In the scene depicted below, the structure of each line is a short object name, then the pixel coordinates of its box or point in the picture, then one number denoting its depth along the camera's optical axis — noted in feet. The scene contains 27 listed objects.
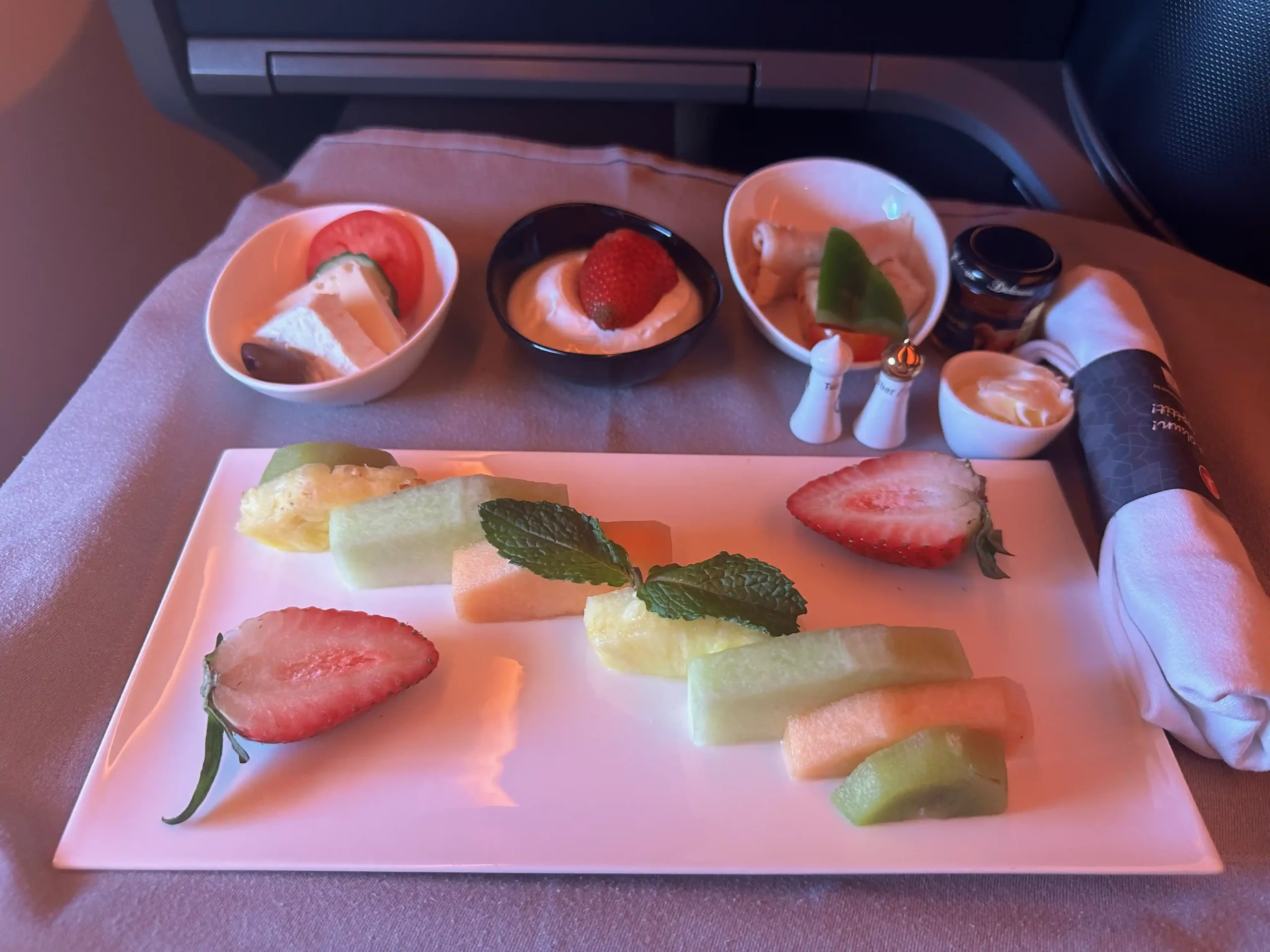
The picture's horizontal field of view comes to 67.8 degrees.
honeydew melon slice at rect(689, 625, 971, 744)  0.83
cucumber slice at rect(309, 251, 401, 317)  1.16
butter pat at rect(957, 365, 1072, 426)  1.06
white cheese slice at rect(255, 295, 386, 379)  1.09
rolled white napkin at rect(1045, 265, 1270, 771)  0.83
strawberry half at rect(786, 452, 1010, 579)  0.95
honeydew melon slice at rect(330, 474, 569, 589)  0.92
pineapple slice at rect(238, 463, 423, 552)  0.95
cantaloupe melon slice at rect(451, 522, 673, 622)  0.91
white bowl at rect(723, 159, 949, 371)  1.22
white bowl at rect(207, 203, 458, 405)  1.09
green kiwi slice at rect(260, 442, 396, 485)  1.00
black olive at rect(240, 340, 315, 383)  1.10
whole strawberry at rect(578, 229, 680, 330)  1.14
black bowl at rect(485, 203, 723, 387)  1.11
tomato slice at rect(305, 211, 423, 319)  1.23
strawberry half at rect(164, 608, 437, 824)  0.83
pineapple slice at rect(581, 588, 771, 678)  0.87
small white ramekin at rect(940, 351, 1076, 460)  1.05
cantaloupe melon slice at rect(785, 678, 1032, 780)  0.82
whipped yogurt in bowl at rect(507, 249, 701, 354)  1.14
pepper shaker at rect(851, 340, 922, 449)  1.02
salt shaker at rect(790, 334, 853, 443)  1.03
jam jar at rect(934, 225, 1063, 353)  1.08
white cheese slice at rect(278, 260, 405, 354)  1.13
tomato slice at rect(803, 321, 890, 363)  1.13
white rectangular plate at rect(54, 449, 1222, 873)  0.79
